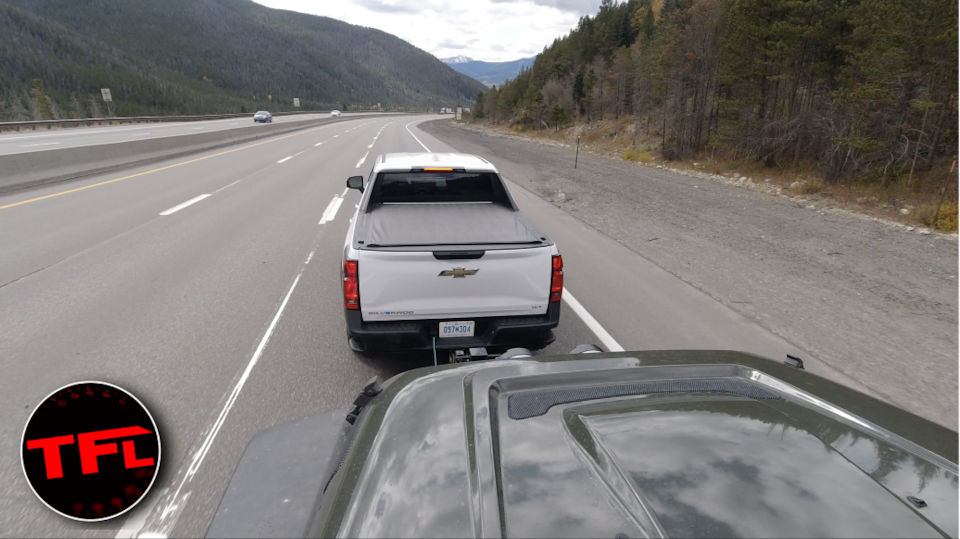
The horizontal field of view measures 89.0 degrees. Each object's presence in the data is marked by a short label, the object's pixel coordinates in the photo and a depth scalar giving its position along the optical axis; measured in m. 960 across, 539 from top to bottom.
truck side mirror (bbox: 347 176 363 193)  6.16
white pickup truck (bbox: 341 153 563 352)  3.40
